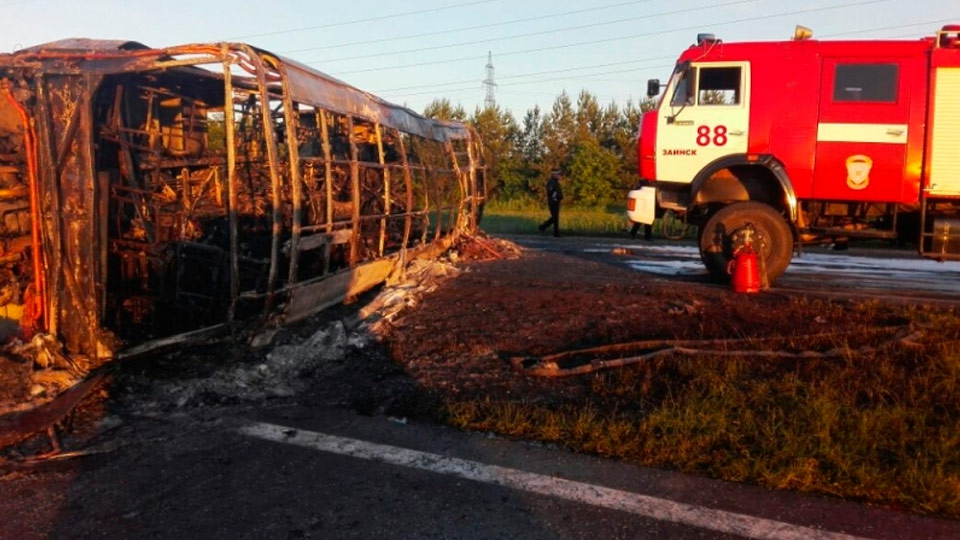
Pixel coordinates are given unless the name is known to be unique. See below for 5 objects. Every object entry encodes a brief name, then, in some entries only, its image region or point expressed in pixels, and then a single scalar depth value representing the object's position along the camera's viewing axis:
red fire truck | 9.76
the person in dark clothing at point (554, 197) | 21.56
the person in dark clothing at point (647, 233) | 19.84
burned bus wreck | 6.57
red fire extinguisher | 9.85
